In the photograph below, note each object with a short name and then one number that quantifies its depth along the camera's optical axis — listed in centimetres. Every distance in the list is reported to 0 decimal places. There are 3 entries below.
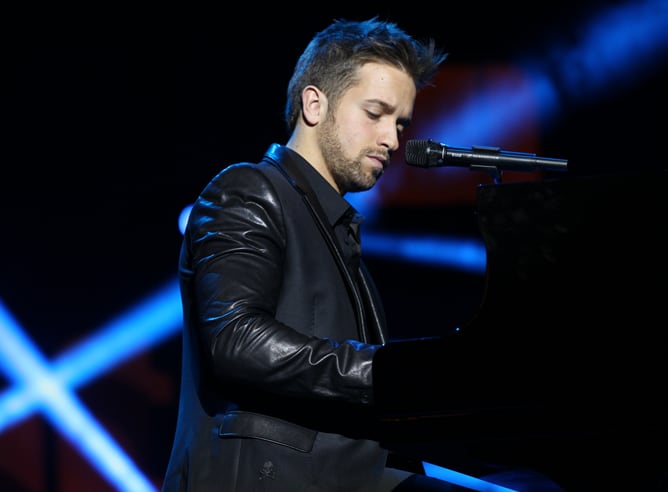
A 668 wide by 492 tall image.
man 764
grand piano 746
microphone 781
